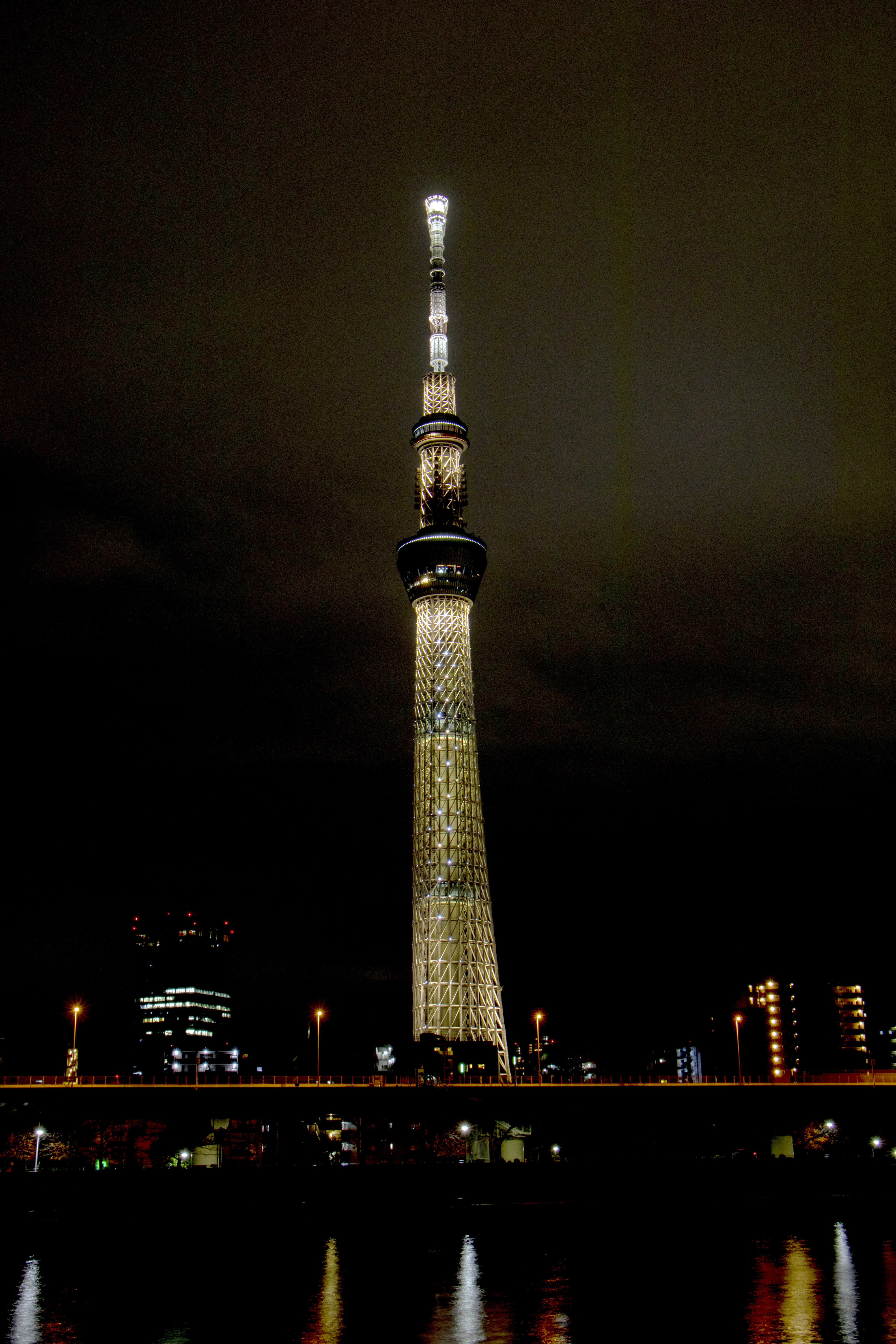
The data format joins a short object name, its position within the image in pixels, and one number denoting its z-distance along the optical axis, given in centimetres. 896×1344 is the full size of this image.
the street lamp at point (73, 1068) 10729
